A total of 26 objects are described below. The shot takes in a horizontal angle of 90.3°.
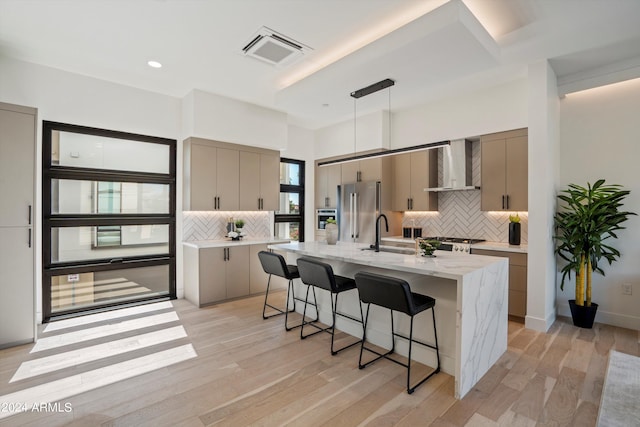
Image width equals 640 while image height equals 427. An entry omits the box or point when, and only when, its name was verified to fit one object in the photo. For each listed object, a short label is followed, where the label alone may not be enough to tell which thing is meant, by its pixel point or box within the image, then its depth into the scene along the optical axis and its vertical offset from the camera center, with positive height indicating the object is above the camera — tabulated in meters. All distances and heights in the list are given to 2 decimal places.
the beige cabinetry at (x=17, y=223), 3.08 -0.11
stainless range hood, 4.65 +0.72
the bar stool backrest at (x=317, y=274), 2.92 -0.58
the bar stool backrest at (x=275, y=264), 3.51 -0.58
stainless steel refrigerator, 5.36 +0.07
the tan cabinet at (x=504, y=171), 4.07 +0.59
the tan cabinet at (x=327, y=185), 6.15 +0.58
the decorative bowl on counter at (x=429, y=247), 2.97 -0.30
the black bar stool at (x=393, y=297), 2.32 -0.64
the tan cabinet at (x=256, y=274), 5.00 -0.97
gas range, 3.96 -0.38
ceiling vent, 3.15 +1.76
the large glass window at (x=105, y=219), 4.00 -0.08
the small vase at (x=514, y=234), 4.14 -0.24
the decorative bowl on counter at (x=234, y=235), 5.02 -0.34
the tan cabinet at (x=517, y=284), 3.82 -0.83
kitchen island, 2.36 -0.77
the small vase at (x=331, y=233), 3.84 -0.23
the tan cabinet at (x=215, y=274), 4.50 -0.89
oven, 6.15 -0.04
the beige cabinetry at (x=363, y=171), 5.41 +0.78
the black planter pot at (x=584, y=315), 3.61 -1.14
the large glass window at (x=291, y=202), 6.33 +0.24
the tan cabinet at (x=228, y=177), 4.68 +0.59
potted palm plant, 3.52 -0.19
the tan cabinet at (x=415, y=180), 5.04 +0.56
